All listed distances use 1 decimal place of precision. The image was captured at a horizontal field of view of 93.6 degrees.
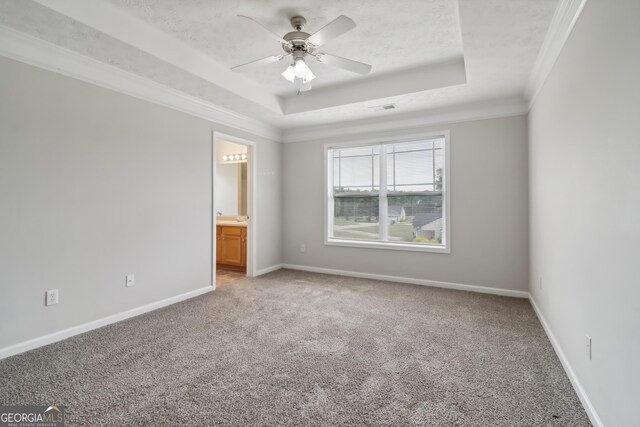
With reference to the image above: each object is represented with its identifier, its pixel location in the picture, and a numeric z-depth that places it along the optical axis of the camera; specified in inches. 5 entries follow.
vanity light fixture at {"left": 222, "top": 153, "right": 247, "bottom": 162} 237.9
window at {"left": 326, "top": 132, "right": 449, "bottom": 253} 175.9
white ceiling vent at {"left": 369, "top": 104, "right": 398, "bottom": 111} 161.5
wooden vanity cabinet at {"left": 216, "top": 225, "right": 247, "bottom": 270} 207.4
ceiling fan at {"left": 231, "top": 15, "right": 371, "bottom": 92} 94.0
